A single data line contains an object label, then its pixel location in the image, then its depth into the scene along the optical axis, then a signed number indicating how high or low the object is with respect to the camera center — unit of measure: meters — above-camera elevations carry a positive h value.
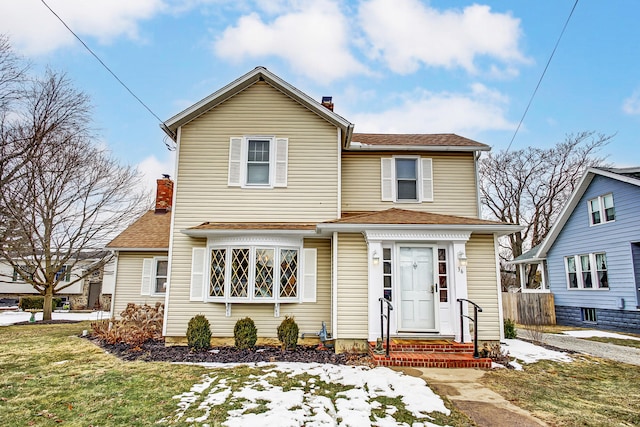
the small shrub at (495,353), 7.67 -1.54
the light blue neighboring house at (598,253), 12.22 +1.09
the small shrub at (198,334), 8.34 -1.27
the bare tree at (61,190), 10.44 +3.62
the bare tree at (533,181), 23.64 +7.00
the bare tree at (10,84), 8.62 +4.56
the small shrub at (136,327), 9.53 -1.32
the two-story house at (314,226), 8.14 +1.20
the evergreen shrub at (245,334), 8.30 -1.25
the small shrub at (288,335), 8.27 -1.26
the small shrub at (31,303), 22.84 -1.67
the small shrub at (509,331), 10.79 -1.46
